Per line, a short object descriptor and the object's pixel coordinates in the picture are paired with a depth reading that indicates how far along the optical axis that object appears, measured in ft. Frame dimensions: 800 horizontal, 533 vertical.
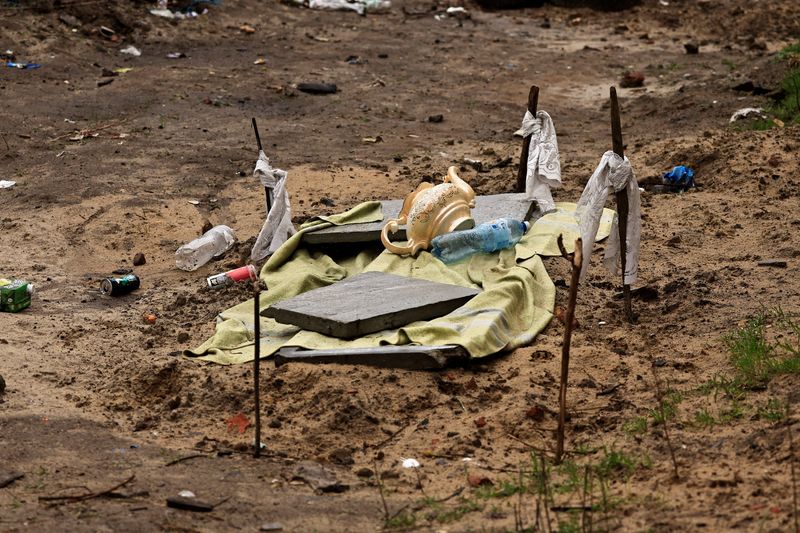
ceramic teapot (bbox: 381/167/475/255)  45.32
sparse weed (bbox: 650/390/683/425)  31.55
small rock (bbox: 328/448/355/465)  31.58
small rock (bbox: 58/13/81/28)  86.67
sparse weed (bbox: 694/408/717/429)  30.83
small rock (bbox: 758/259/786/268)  44.60
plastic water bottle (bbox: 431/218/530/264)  45.27
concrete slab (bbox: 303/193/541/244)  47.37
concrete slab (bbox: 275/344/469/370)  36.70
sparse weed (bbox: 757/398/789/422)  29.96
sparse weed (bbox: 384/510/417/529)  26.55
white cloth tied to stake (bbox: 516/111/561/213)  48.06
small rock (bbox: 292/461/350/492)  29.22
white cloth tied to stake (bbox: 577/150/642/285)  38.93
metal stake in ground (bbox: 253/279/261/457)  30.09
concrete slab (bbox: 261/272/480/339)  39.14
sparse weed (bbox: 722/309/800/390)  32.89
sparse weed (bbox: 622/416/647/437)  31.12
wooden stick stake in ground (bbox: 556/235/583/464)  28.86
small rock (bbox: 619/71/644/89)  82.07
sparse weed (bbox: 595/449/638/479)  28.58
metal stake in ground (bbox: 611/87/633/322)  37.86
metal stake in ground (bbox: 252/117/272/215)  49.37
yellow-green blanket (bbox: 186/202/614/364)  38.50
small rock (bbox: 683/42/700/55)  91.15
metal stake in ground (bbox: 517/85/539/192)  47.96
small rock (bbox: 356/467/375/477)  30.40
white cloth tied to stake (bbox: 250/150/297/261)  47.98
